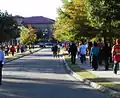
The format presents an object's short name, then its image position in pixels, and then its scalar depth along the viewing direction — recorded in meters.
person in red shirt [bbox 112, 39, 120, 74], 22.18
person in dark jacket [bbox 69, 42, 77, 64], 34.81
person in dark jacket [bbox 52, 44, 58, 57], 55.92
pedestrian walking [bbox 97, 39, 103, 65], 30.41
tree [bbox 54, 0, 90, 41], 47.75
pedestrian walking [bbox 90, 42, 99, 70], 27.38
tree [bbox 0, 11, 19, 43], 63.54
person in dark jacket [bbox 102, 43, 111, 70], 26.85
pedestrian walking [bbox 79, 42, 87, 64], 35.49
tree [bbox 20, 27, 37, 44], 110.84
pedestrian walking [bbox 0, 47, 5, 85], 19.15
